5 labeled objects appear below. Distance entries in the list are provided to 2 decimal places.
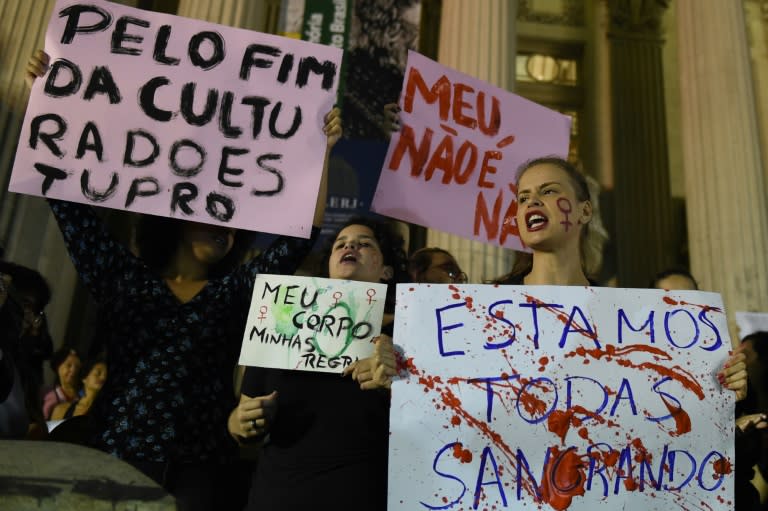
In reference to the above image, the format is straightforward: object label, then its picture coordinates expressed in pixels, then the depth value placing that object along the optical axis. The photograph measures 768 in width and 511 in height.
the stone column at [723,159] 8.89
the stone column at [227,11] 8.36
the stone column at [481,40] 8.80
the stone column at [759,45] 13.92
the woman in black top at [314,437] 2.40
